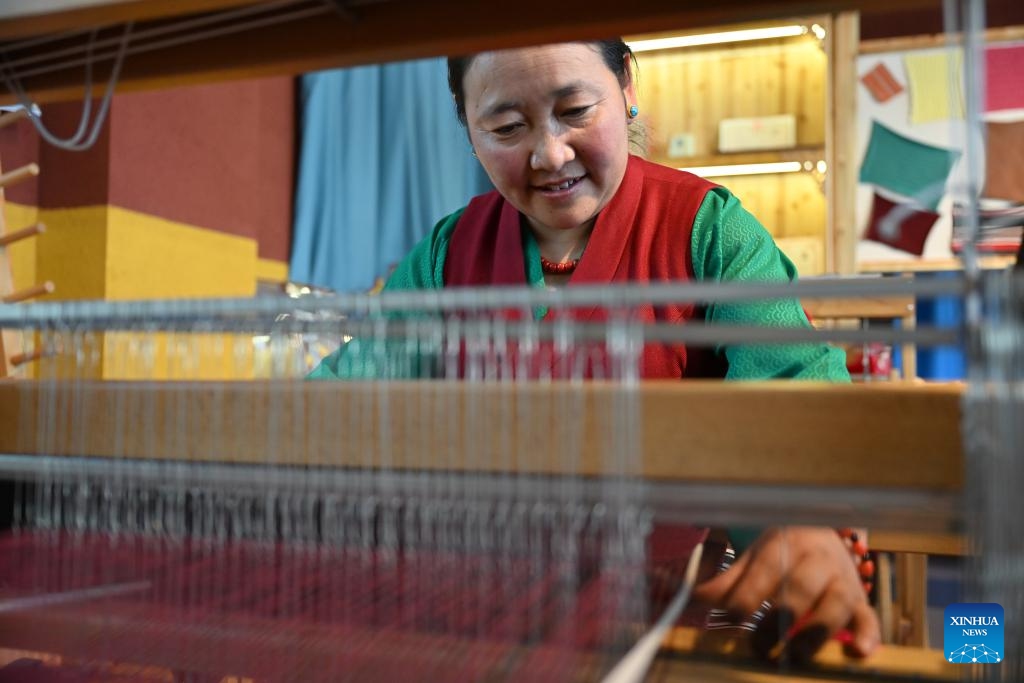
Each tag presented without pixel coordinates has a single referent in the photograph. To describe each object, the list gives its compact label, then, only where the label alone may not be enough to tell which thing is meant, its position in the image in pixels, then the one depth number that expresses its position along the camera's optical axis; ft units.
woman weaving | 3.10
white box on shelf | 10.43
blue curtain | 11.03
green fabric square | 10.17
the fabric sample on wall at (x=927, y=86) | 10.08
